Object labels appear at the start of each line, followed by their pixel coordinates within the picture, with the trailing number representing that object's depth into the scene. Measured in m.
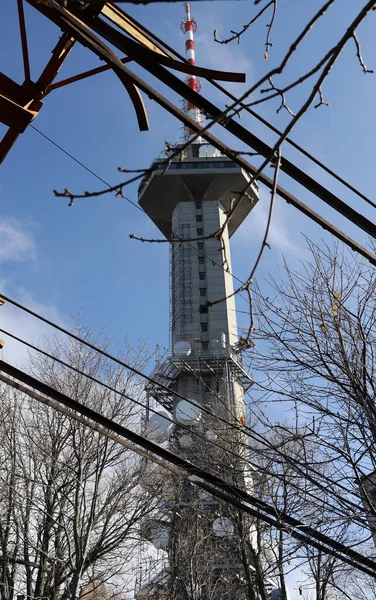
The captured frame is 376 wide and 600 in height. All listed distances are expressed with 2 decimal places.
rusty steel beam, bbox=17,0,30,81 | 4.69
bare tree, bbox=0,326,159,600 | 11.56
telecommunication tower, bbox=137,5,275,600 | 18.04
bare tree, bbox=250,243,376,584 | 5.87
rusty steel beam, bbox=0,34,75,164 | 4.62
